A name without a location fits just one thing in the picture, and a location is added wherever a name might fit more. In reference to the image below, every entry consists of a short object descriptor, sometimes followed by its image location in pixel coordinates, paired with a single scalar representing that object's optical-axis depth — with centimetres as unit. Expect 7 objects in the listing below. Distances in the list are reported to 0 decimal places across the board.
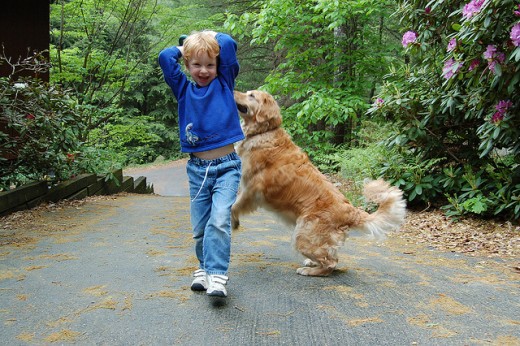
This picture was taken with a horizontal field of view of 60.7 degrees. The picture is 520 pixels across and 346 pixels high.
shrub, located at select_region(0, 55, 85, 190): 617
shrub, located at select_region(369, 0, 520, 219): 512
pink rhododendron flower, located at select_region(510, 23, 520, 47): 467
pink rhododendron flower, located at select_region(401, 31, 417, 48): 683
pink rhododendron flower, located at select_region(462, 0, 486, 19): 501
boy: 303
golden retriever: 370
